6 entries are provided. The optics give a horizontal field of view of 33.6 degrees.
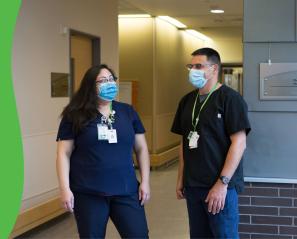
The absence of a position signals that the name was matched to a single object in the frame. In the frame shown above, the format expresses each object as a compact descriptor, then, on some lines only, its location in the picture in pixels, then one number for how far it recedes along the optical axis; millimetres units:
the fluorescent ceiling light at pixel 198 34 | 11913
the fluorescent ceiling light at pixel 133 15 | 8885
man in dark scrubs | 2738
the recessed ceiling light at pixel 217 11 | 8469
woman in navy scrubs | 2775
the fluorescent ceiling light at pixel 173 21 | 9375
